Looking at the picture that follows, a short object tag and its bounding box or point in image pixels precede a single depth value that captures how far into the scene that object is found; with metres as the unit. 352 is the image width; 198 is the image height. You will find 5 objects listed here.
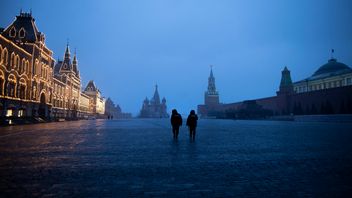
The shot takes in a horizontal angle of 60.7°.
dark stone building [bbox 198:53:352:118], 62.22
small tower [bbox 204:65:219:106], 168.25
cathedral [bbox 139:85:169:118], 196.38
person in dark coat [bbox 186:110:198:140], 15.34
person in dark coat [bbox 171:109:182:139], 15.70
